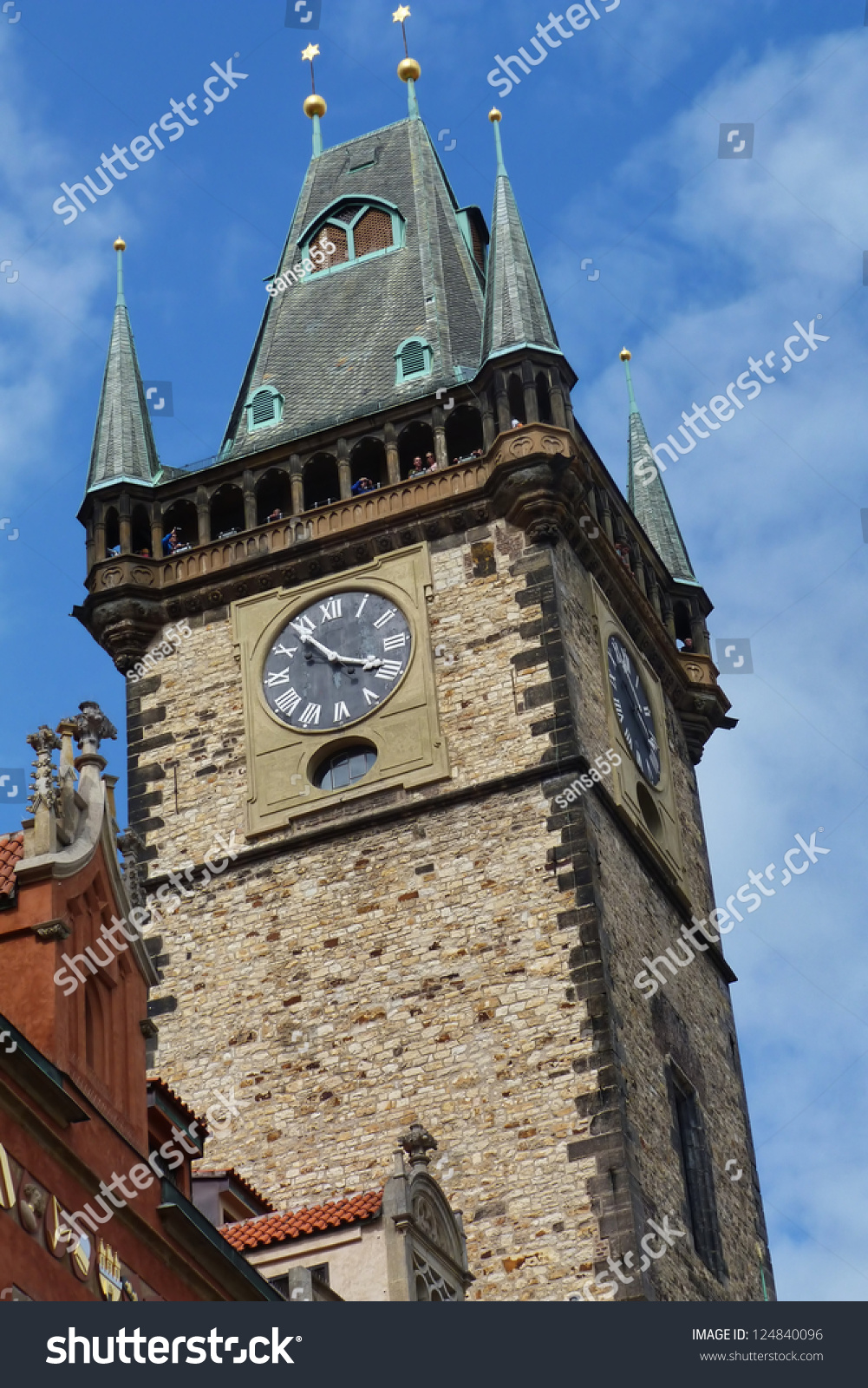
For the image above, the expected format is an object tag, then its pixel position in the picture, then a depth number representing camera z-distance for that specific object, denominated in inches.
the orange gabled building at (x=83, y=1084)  786.8
